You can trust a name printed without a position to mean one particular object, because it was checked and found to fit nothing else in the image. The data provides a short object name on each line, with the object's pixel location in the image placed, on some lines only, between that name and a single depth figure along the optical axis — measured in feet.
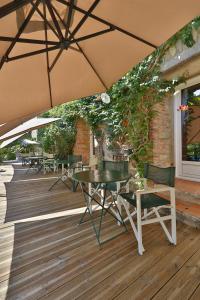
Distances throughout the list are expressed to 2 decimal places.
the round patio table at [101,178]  6.28
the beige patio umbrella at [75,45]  4.05
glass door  10.06
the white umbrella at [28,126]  11.22
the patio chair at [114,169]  7.75
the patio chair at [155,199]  5.70
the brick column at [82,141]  19.91
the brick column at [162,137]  10.50
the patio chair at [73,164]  13.66
